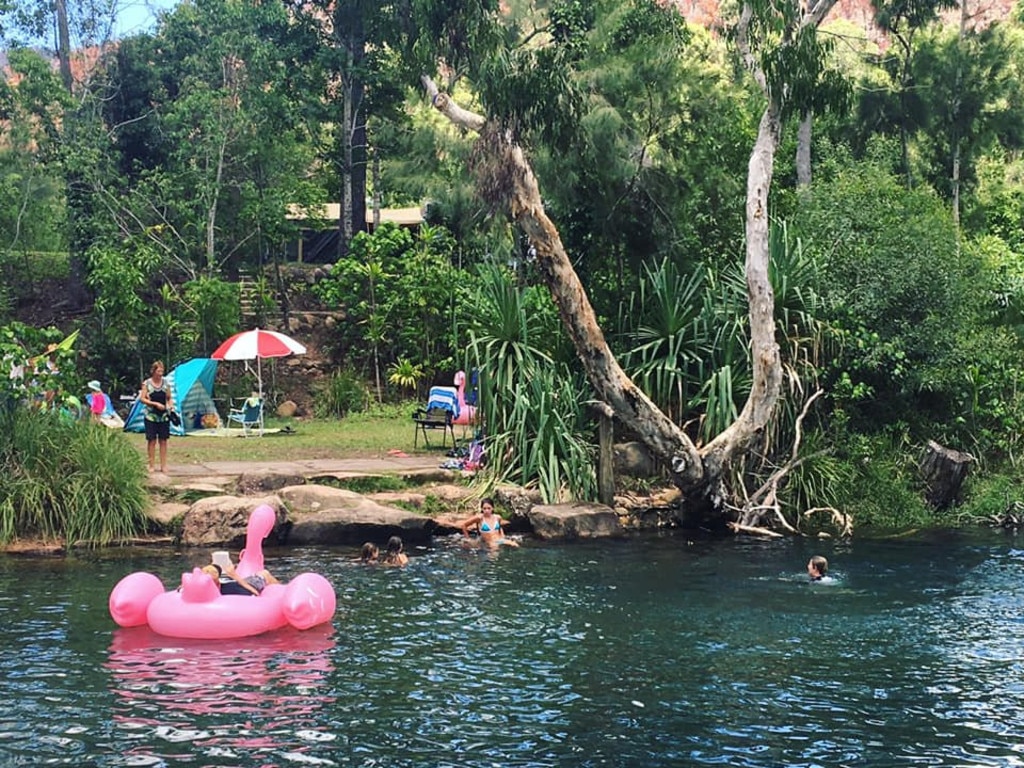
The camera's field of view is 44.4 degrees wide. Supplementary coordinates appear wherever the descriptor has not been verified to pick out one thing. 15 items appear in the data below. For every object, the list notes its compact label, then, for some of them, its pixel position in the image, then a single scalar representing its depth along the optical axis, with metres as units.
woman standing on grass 17.17
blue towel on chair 20.61
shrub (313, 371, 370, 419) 25.69
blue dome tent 22.78
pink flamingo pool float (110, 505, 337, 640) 11.02
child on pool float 11.39
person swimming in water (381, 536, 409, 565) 14.04
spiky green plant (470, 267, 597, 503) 16.98
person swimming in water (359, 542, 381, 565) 14.24
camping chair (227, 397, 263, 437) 21.94
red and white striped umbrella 21.67
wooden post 16.94
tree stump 17.84
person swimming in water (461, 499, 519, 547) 15.52
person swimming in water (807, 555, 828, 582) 13.36
